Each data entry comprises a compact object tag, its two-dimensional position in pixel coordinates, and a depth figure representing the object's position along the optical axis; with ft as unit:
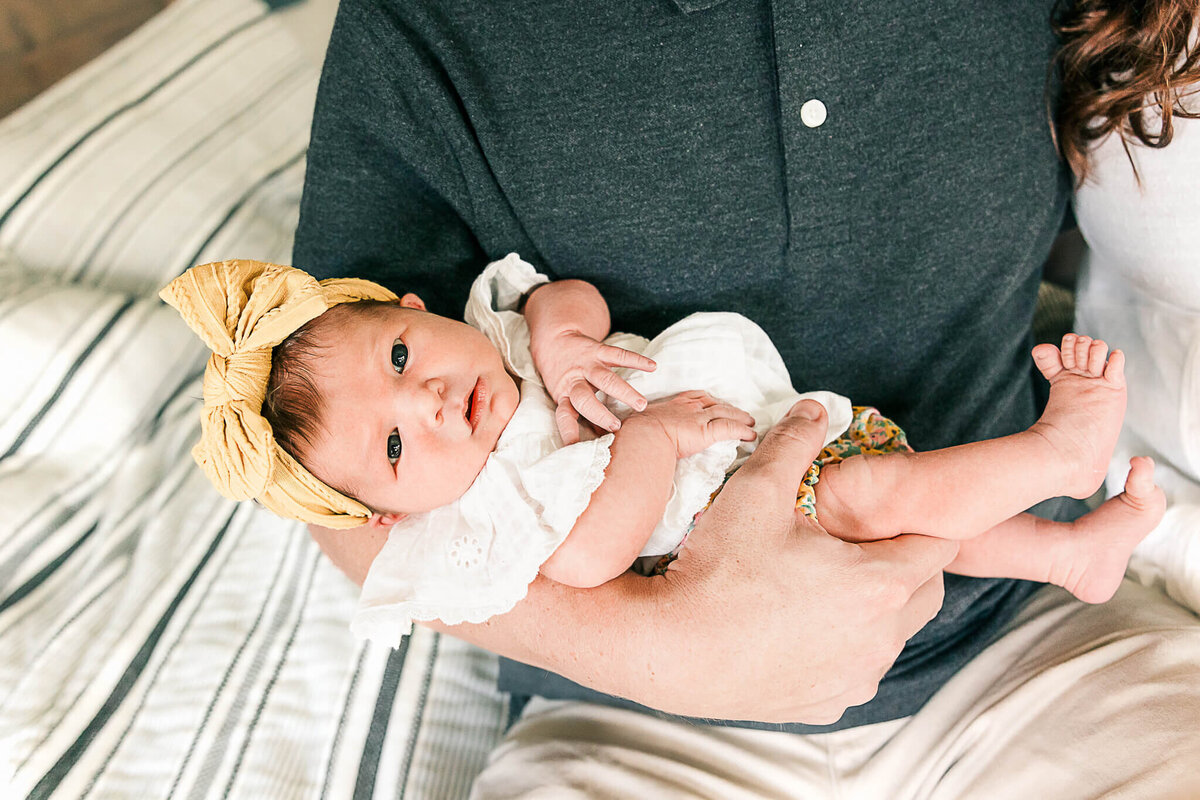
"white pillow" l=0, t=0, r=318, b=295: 1.99
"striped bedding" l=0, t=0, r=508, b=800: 1.71
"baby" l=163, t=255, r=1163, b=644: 1.61
